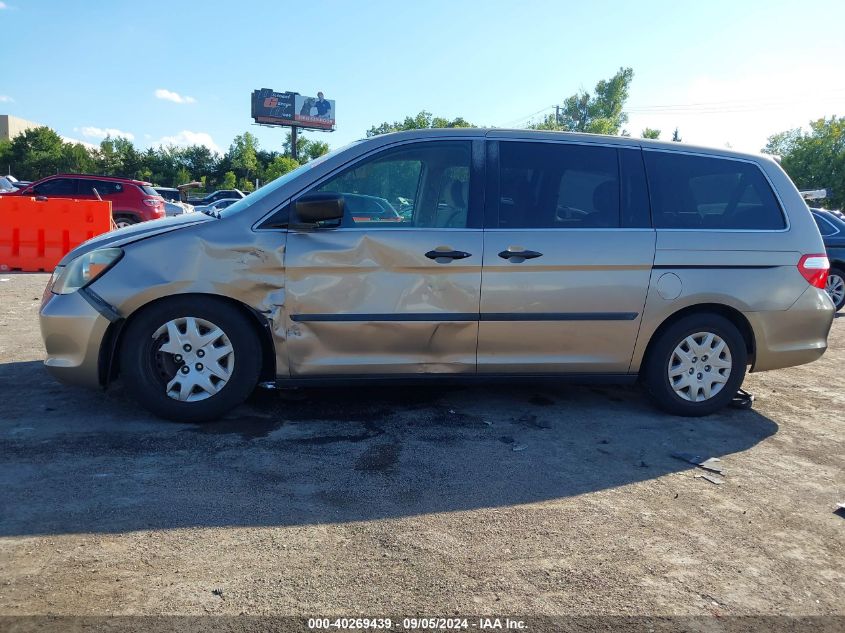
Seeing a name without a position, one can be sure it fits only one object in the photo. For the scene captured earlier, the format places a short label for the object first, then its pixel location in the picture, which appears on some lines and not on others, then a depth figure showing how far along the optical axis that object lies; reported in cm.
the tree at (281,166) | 5458
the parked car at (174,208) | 2822
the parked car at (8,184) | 2760
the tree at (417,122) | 6564
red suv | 1677
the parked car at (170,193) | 4071
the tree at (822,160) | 4791
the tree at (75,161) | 6032
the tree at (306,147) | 7569
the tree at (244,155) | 6950
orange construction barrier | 1197
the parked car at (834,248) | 1047
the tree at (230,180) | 6436
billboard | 6762
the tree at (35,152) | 5916
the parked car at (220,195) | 3405
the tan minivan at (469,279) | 406
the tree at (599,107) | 7138
